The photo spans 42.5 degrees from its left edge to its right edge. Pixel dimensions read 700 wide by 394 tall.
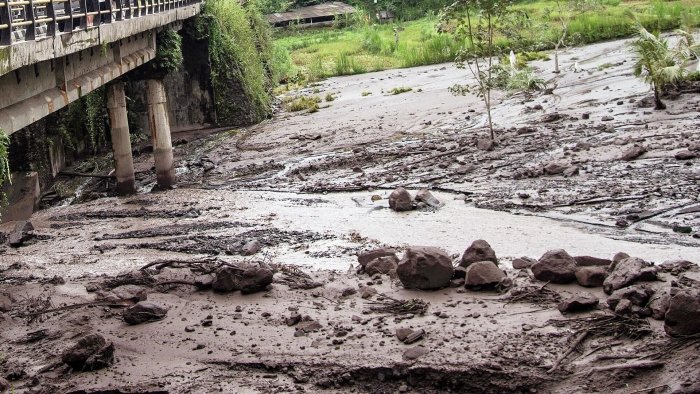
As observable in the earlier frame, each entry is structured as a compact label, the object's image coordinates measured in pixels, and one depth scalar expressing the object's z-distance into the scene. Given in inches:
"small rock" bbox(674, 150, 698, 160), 681.6
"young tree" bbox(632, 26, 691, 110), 874.1
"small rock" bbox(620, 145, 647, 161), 715.4
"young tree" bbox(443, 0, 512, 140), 862.5
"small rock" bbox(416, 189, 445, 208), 669.9
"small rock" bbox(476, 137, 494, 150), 826.2
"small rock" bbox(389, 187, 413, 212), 661.3
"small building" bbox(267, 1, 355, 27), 2498.8
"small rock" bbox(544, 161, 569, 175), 709.9
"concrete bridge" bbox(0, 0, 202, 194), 468.8
